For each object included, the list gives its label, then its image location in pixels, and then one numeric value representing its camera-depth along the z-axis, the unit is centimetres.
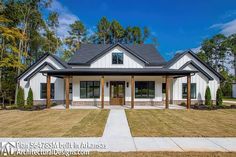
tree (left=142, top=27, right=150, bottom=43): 4188
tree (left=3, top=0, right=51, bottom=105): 2200
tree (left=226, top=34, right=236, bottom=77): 4246
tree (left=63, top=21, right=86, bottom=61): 3732
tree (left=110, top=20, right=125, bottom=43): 4016
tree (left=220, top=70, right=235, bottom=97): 3403
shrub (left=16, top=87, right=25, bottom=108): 1608
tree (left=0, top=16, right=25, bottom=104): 1821
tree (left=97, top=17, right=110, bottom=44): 4006
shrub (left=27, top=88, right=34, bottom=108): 1603
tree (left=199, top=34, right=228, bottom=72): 4362
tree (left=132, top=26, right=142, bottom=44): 4084
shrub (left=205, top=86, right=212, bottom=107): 1722
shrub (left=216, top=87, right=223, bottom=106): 1730
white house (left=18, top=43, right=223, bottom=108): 1725
